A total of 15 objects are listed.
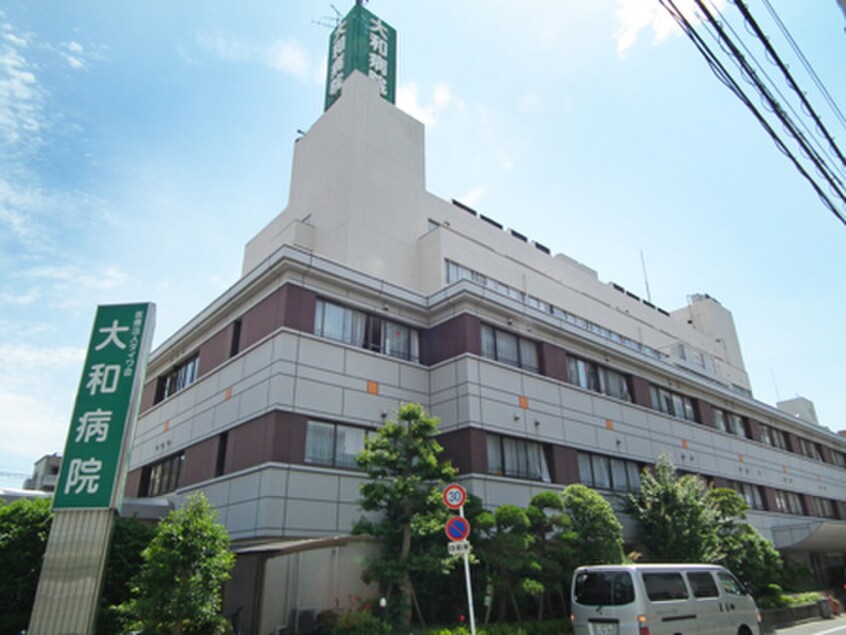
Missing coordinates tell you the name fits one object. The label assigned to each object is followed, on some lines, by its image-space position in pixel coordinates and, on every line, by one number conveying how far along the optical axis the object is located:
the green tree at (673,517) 19.97
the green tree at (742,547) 21.66
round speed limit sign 11.20
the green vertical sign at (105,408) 9.34
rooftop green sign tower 30.05
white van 10.59
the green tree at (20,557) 12.06
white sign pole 9.92
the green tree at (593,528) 16.27
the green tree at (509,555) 14.32
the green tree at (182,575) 10.70
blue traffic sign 10.80
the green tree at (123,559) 13.22
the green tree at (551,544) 15.64
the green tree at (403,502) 13.26
